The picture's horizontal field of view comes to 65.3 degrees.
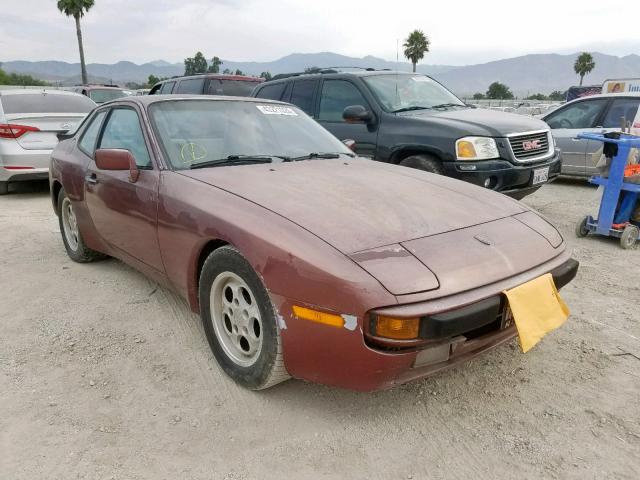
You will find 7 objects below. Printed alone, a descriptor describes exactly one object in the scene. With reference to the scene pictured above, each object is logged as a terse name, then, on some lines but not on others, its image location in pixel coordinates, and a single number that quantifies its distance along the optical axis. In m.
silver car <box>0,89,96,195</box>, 6.88
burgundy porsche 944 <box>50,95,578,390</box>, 1.98
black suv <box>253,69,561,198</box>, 5.04
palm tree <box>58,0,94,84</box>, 40.77
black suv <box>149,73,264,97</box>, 9.70
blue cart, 4.75
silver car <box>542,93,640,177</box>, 7.44
